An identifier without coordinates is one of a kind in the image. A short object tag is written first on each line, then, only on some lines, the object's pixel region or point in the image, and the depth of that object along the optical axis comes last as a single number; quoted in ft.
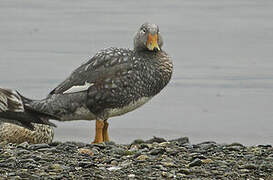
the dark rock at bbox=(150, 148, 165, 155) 50.68
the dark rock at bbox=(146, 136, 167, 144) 57.62
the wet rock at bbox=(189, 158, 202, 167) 47.85
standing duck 63.26
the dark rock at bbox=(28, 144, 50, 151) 52.75
